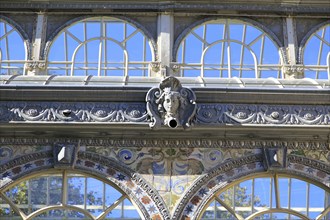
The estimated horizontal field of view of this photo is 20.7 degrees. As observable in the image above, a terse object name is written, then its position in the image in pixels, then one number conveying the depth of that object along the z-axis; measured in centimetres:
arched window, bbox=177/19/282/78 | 2431
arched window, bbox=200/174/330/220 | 1984
